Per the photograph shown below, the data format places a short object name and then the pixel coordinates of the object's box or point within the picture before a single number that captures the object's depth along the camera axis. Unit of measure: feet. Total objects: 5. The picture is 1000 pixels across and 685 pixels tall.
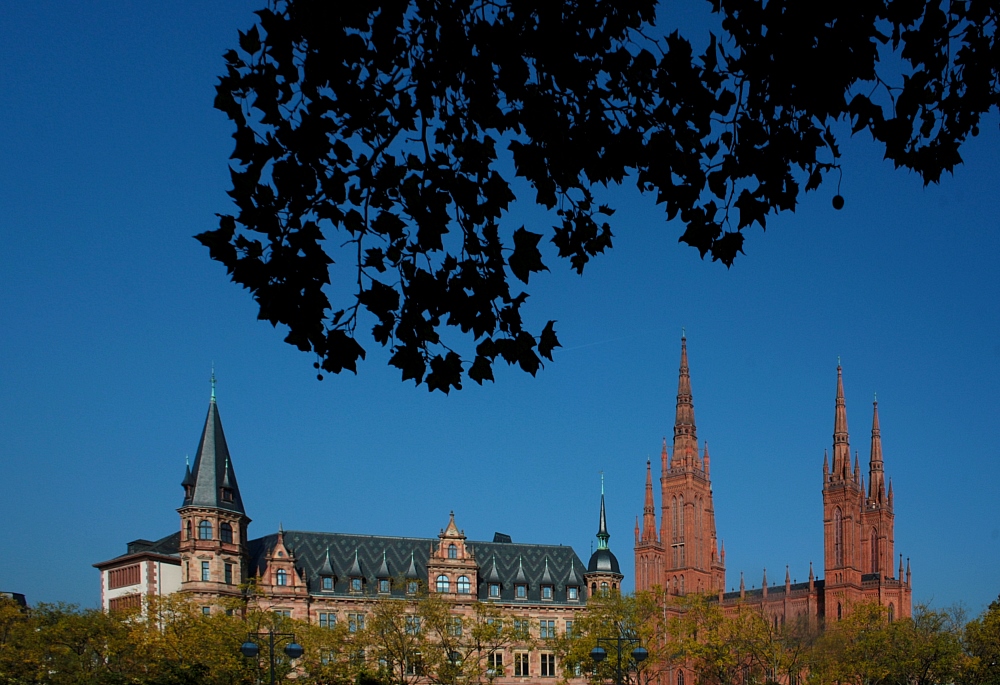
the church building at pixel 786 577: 391.86
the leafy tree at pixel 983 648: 211.68
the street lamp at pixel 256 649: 106.32
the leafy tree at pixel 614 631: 190.70
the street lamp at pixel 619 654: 118.73
